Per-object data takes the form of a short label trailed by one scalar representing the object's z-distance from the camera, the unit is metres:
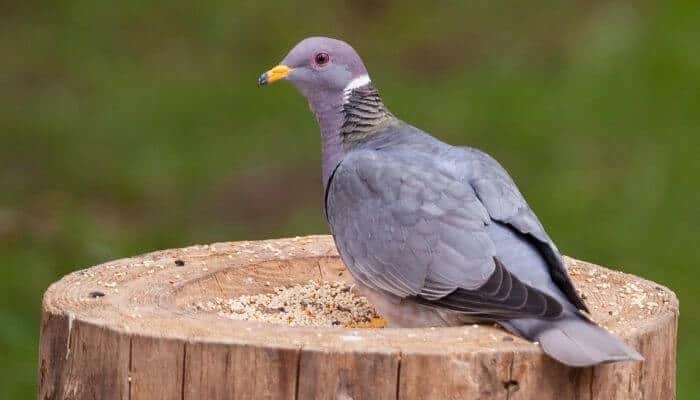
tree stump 7.90
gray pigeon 8.34
